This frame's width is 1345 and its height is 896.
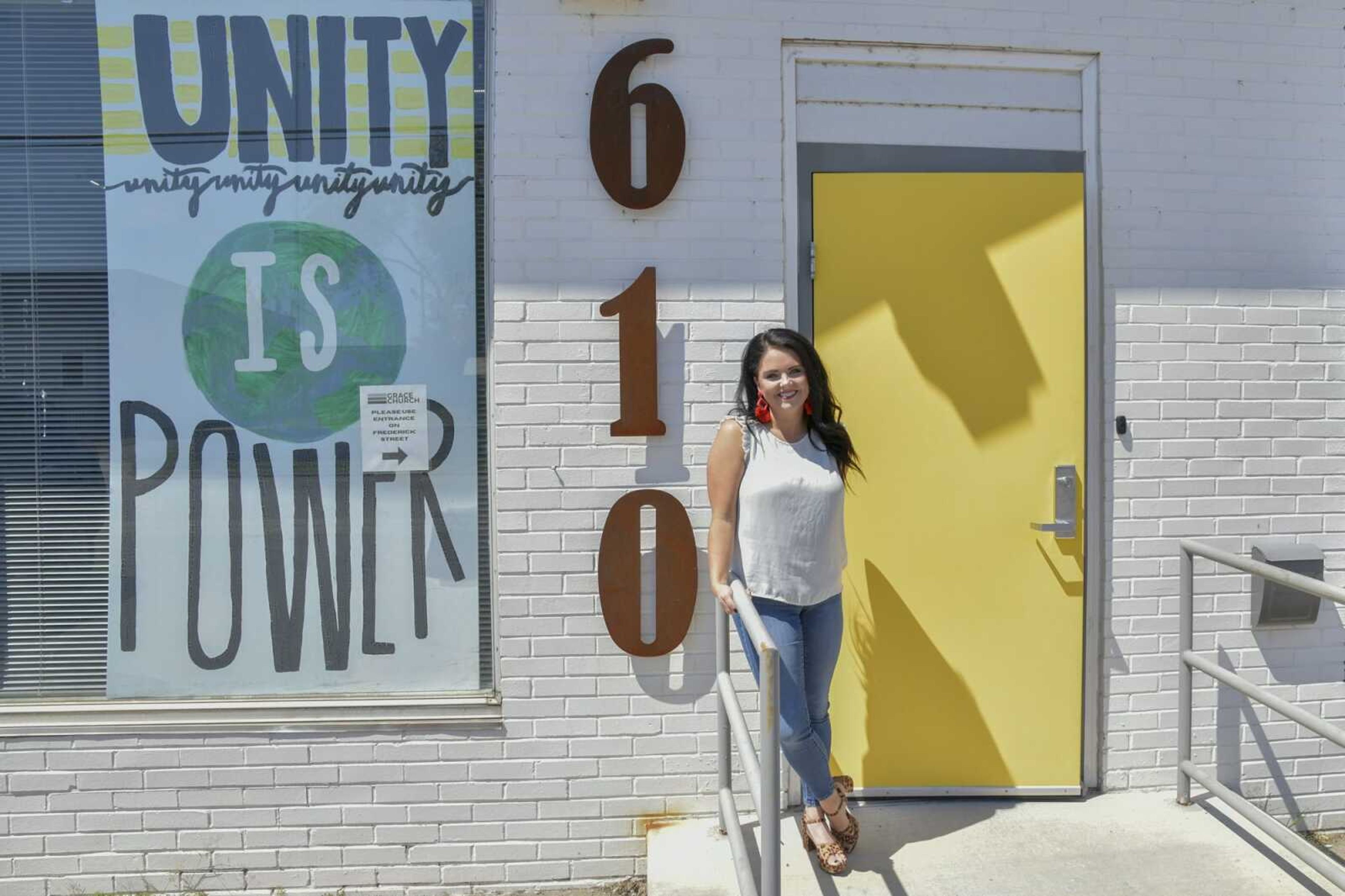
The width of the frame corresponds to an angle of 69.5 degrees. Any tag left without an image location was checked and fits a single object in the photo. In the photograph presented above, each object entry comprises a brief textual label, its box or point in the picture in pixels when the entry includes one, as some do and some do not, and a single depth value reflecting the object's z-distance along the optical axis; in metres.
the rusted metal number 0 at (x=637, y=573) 3.30
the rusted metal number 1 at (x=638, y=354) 3.27
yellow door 3.37
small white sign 3.37
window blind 3.33
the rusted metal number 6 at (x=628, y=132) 3.26
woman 2.73
